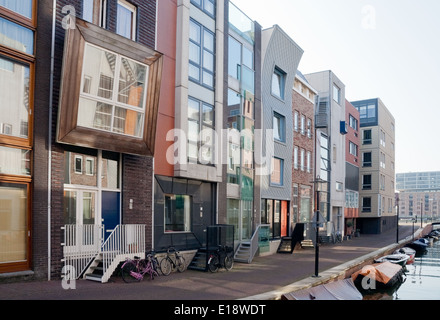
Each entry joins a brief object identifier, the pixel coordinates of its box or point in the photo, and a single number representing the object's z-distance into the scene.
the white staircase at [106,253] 13.14
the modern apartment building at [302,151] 30.33
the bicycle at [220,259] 17.03
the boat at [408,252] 30.28
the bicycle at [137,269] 13.74
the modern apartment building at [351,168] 44.66
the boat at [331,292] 12.30
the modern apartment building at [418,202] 178.25
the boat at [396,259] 25.22
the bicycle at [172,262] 16.00
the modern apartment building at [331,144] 36.41
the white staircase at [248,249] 20.52
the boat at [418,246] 39.00
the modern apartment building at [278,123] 25.80
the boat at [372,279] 19.27
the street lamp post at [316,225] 15.70
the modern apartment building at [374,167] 53.66
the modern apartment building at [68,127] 11.99
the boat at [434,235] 57.59
